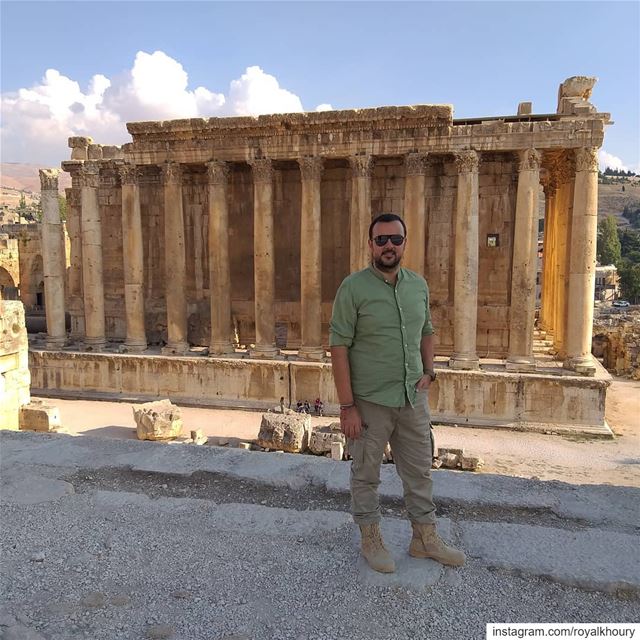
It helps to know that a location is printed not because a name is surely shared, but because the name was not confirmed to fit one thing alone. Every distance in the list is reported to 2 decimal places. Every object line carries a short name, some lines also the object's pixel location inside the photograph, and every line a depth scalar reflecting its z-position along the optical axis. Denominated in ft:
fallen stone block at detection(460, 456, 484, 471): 39.63
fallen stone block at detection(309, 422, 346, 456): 41.65
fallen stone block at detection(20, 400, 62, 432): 35.38
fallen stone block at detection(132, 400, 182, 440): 46.85
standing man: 12.10
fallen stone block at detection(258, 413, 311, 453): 42.42
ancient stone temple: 52.34
